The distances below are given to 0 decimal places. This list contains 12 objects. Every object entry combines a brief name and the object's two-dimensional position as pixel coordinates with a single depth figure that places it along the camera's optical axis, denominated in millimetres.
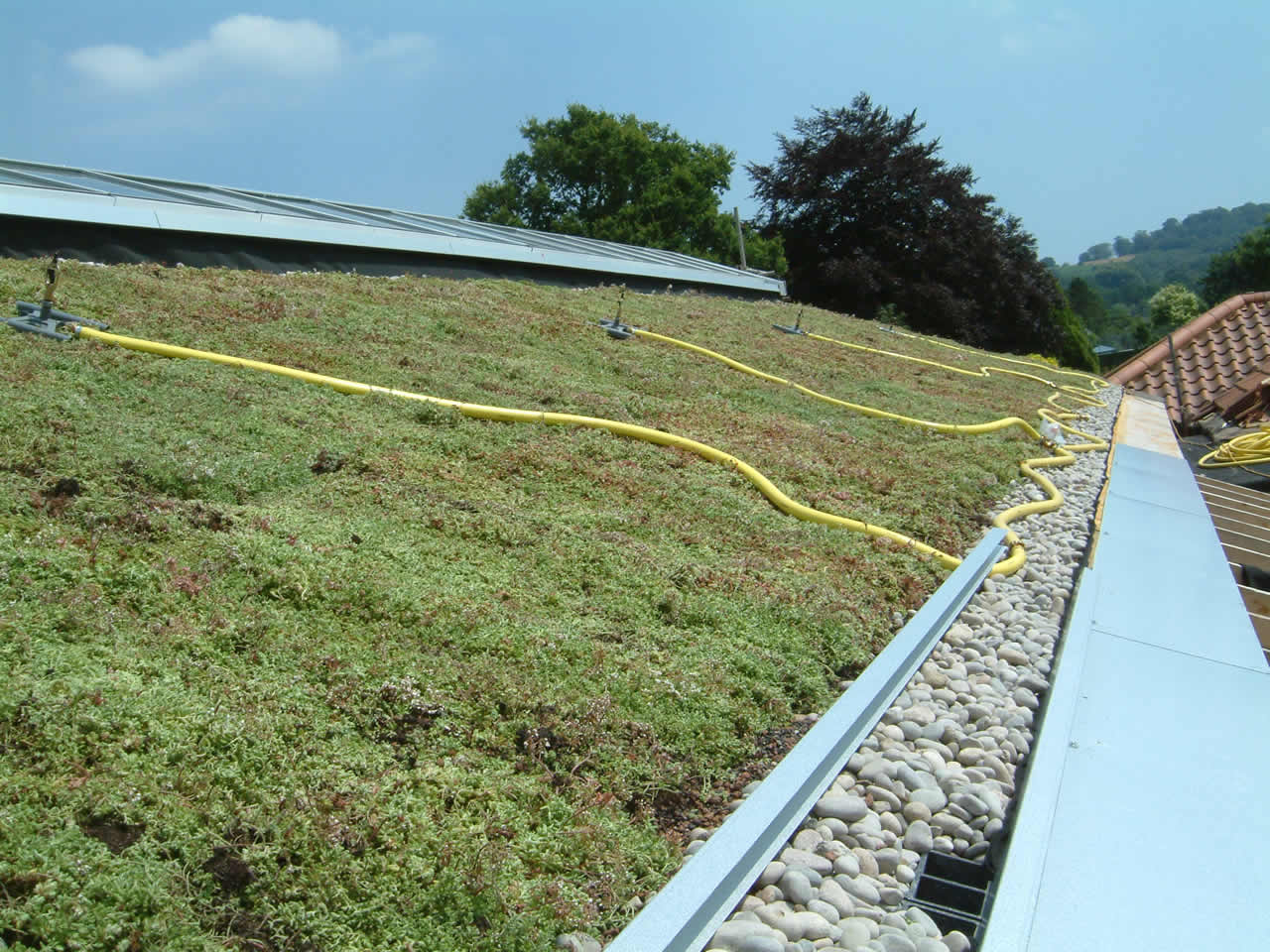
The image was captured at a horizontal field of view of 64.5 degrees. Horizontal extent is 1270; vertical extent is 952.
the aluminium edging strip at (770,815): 2373
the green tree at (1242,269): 60875
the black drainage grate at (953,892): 2832
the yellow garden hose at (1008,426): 7637
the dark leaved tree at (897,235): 31672
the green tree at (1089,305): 76438
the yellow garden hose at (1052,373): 15195
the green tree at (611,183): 39125
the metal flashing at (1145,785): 2551
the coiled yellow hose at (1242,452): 10398
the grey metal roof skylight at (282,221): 8680
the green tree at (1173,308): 61941
